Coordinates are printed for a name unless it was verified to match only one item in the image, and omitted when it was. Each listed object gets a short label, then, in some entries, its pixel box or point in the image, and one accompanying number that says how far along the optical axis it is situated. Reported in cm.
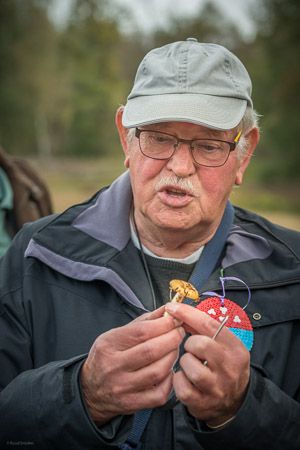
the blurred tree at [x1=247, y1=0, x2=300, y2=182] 1395
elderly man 166
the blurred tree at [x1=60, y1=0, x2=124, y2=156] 3056
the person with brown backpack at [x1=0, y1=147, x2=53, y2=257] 354
